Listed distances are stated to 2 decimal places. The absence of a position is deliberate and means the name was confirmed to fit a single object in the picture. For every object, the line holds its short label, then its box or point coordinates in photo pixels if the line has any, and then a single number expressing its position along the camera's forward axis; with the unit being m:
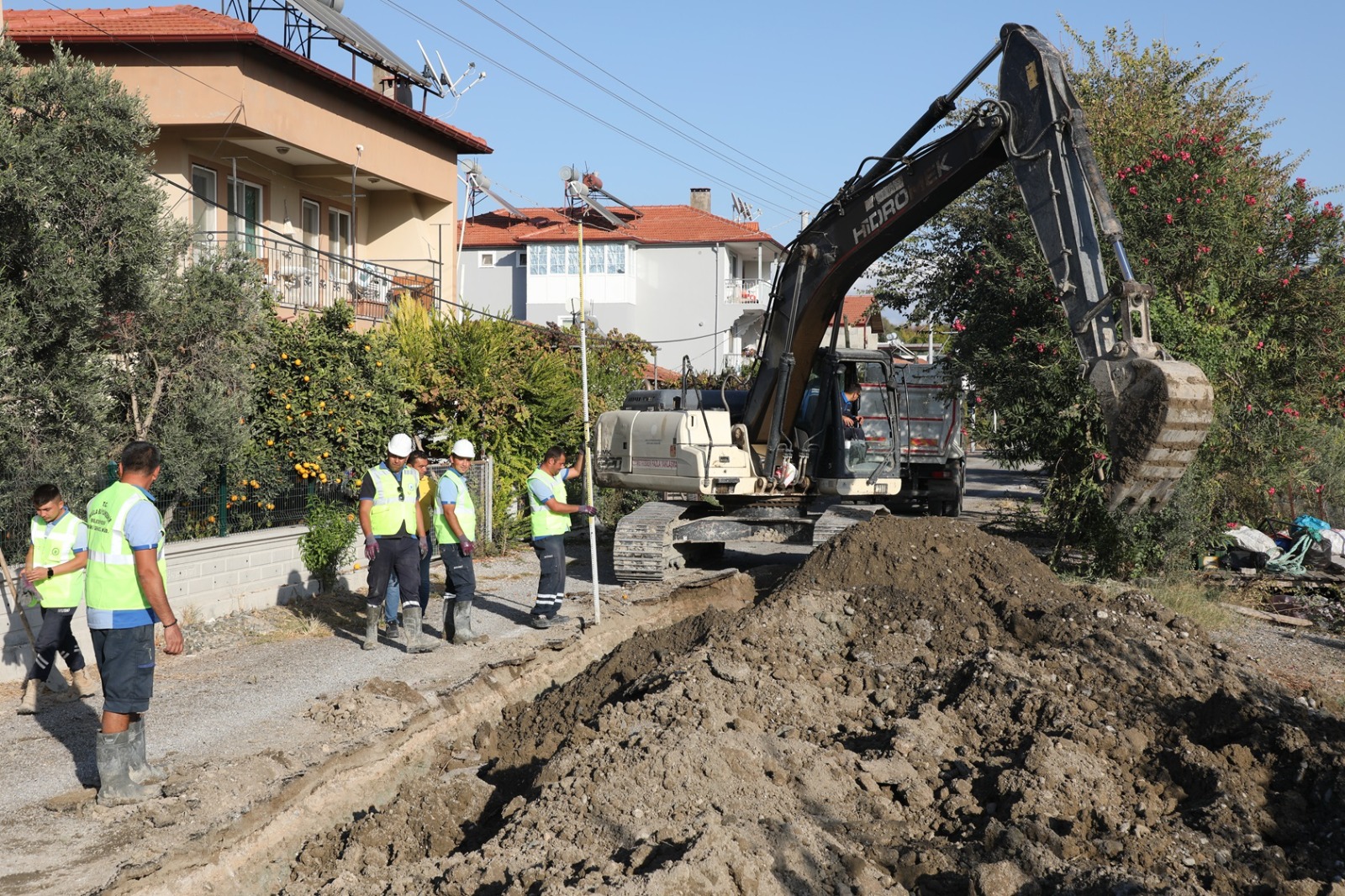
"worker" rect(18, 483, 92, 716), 8.07
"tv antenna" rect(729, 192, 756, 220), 51.97
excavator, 8.90
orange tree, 12.30
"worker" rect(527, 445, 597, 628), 11.03
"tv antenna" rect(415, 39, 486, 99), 24.39
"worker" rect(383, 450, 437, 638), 10.38
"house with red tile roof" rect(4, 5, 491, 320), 16.78
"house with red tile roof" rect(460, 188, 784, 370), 42.31
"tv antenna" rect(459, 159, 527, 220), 26.28
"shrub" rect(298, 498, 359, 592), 12.32
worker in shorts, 6.34
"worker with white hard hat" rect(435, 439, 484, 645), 10.31
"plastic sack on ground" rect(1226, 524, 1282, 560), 14.03
